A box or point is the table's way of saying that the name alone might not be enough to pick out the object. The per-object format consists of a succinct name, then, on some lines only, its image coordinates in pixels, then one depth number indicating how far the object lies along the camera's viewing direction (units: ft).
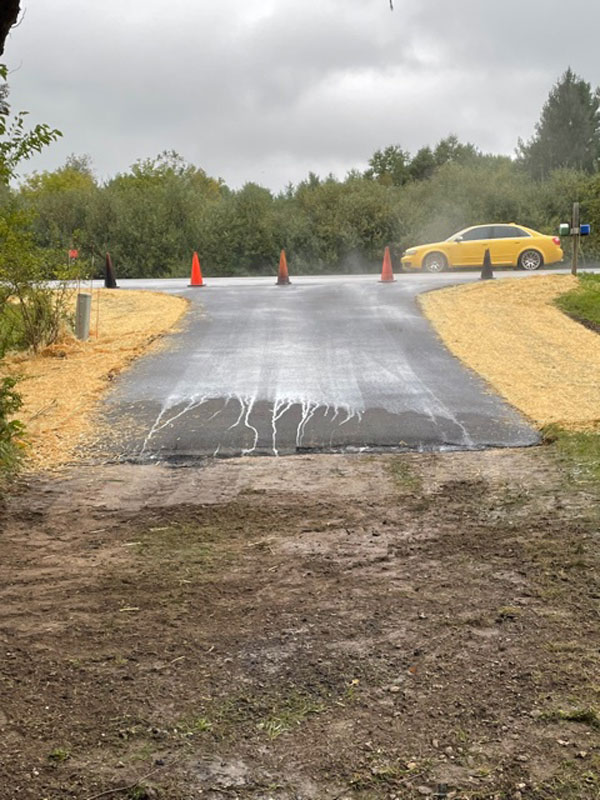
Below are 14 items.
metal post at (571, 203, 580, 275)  63.36
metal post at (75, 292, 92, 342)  46.91
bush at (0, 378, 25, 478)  22.68
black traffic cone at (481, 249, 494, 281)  72.59
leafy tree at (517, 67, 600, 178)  211.00
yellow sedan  89.81
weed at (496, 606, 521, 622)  14.93
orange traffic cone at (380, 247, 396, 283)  76.38
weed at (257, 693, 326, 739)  11.85
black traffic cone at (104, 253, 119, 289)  76.18
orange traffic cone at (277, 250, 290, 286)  76.48
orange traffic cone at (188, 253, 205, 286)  77.61
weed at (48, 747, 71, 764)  11.23
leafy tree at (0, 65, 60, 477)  21.90
